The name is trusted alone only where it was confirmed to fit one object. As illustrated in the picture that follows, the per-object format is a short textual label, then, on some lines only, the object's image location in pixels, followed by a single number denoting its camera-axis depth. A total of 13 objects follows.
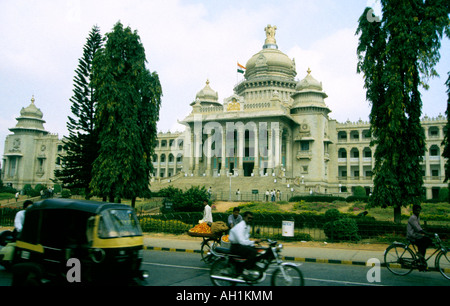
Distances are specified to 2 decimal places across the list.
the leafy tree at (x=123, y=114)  21.00
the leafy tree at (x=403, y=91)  16.61
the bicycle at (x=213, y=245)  10.41
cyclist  9.06
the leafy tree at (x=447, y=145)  14.94
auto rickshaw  6.70
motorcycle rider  7.09
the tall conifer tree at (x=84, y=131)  24.06
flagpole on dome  52.94
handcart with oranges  10.32
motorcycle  6.71
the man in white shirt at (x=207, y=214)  12.84
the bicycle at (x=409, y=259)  8.98
